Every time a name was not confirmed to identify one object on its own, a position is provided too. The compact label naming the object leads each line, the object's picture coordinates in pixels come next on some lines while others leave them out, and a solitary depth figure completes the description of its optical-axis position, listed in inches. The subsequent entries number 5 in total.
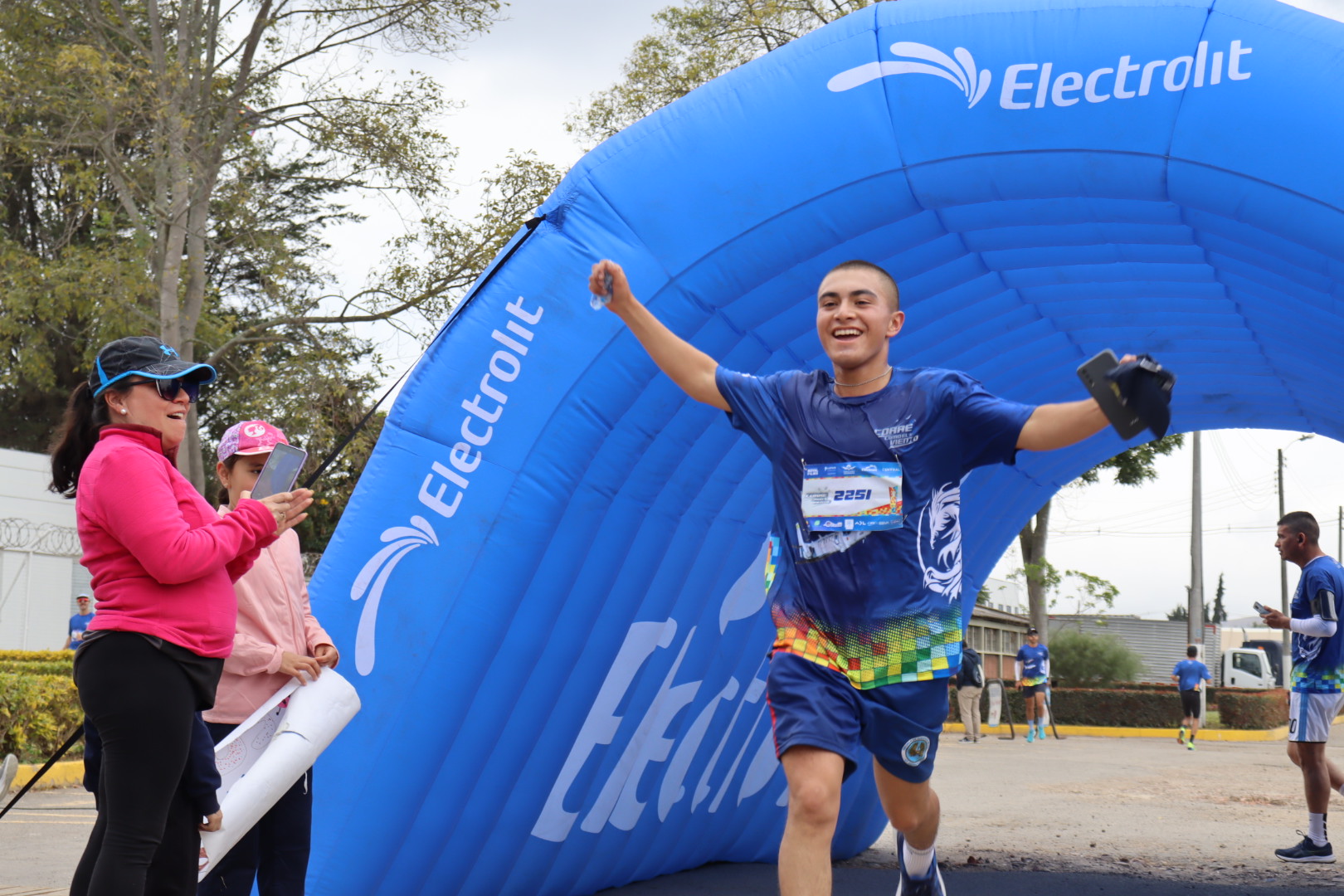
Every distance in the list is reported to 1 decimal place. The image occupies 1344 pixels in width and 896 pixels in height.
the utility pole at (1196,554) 1079.0
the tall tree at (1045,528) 936.9
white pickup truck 1455.5
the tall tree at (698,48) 764.0
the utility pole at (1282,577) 2017.7
